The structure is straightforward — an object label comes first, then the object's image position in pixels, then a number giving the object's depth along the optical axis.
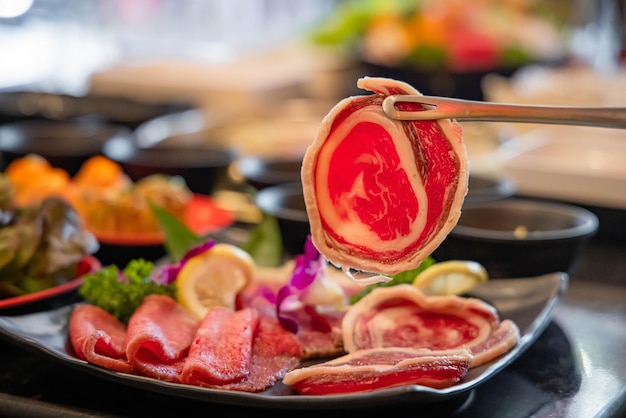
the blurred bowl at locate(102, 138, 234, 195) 1.08
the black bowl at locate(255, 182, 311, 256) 0.92
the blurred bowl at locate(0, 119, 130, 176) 1.14
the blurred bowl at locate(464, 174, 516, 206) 0.97
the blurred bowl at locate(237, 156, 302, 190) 1.03
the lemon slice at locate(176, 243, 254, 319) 0.80
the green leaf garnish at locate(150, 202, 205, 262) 0.88
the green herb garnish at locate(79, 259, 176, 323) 0.78
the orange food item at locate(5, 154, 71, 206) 1.00
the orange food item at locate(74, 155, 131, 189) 1.03
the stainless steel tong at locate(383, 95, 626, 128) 0.70
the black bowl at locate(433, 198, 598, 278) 0.87
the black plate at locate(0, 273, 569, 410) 0.68
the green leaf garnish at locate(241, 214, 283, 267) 0.90
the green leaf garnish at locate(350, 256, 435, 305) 0.81
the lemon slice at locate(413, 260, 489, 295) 0.81
